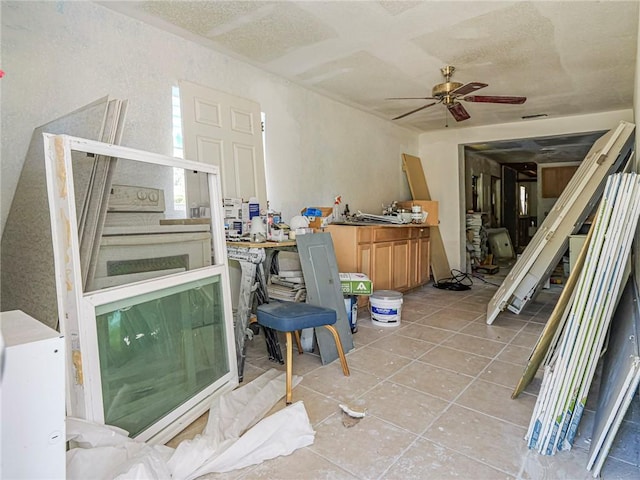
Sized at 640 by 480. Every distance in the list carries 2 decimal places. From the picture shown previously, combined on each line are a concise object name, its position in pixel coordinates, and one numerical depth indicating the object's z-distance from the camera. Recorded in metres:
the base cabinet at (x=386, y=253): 3.85
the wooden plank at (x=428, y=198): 5.59
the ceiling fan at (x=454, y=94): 3.17
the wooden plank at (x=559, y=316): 1.90
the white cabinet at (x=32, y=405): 0.92
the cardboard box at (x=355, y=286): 3.21
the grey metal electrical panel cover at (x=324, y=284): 2.73
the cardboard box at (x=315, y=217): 3.54
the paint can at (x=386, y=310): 3.52
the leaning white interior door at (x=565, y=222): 3.31
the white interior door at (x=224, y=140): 2.81
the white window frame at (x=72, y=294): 1.42
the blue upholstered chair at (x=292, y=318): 2.18
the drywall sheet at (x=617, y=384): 1.29
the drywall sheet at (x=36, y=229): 1.80
